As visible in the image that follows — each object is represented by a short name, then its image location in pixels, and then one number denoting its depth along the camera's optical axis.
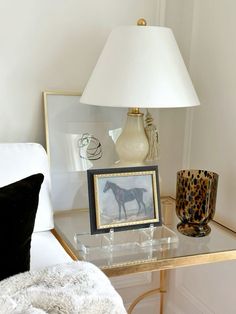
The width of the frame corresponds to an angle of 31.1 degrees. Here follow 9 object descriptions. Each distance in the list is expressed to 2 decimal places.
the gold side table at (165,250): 1.31
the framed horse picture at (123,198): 1.39
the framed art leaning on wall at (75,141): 1.69
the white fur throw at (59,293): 0.90
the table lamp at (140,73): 1.41
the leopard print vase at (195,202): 1.46
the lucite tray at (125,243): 1.37
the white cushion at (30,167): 1.44
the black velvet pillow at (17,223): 1.05
